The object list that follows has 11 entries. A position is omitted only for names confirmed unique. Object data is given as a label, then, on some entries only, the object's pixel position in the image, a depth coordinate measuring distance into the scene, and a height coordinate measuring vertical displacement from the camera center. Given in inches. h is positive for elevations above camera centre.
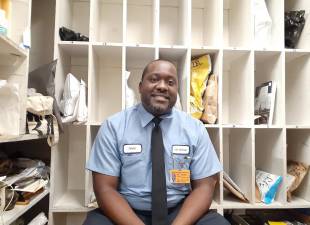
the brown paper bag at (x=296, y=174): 70.4 -14.1
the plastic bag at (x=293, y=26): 72.9 +26.9
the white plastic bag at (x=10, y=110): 44.9 +1.7
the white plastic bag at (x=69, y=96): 61.3 +5.9
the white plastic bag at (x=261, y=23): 70.2 +26.8
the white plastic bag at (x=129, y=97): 67.7 +6.2
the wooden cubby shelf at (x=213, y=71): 66.6 +14.5
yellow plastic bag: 67.9 +10.8
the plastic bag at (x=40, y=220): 55.4 -21.5
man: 52.7 -8.9
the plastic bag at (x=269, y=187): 67.8 -17.0
